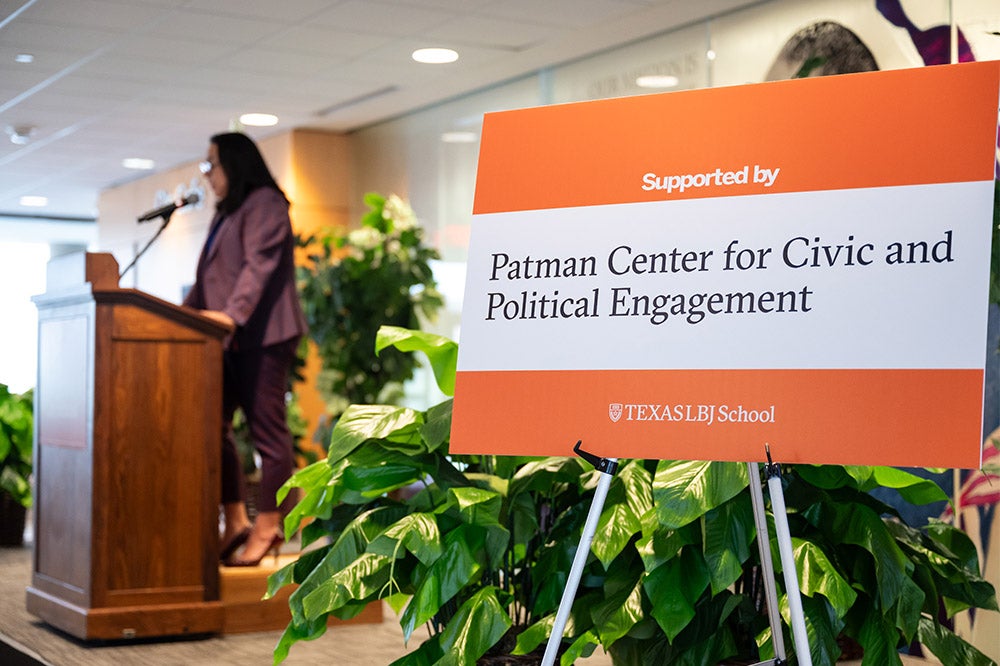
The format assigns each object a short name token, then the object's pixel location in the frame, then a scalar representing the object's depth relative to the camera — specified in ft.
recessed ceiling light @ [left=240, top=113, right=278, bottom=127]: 27.43
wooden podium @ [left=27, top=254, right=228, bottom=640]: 12.65
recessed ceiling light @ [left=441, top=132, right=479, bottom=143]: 25.55
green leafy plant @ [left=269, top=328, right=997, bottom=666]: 7.70
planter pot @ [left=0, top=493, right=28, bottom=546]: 22.29
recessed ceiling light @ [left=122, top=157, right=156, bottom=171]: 33.60
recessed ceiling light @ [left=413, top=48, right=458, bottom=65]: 21.83
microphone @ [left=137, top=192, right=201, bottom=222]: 13.37
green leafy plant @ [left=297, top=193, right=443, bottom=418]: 23.25
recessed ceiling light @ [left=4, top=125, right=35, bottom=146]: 28.86
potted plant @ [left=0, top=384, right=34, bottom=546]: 21.80
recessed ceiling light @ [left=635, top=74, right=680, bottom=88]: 20.34
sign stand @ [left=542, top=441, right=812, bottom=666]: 6.27
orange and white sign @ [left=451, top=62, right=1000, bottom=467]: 6.24
